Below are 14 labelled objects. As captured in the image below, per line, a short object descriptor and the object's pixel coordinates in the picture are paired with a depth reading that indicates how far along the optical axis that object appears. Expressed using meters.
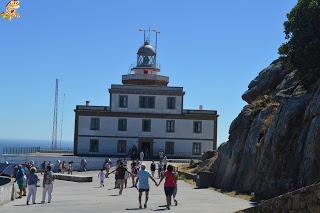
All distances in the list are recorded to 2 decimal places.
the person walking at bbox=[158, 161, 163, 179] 40.75
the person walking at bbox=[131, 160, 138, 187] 35.20
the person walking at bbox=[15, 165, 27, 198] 24.00
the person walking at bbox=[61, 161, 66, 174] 47.97
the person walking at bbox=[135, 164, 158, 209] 19.57
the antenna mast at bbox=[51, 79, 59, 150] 88.23
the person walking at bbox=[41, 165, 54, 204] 21.44
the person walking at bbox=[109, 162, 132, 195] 26.19
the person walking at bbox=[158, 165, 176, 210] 19.08
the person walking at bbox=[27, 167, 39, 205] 21.12
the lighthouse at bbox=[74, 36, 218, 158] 67.50
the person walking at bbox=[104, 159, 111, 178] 38.76
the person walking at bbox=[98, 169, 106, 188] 32.03
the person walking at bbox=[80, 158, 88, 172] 53.35
